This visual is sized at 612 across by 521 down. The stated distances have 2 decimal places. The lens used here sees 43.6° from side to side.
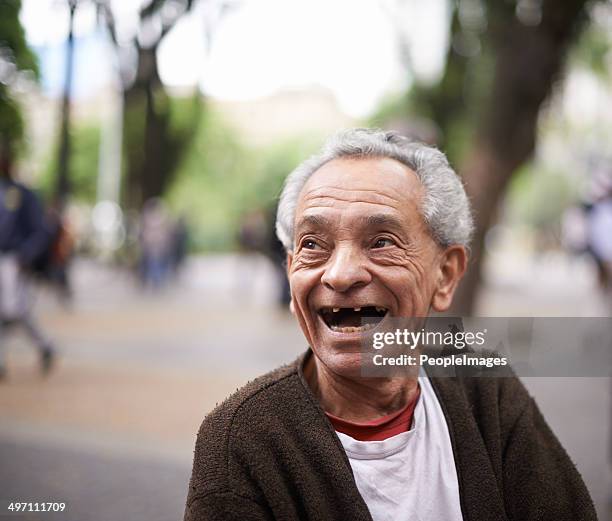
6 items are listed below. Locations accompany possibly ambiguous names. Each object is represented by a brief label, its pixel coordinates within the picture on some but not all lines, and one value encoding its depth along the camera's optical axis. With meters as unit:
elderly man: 1.57
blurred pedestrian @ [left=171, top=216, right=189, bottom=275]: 22.77
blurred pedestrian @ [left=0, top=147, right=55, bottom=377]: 6.28
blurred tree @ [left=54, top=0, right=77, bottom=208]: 2.97
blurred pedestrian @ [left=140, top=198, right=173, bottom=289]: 17.14
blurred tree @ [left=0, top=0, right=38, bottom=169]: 2.85
